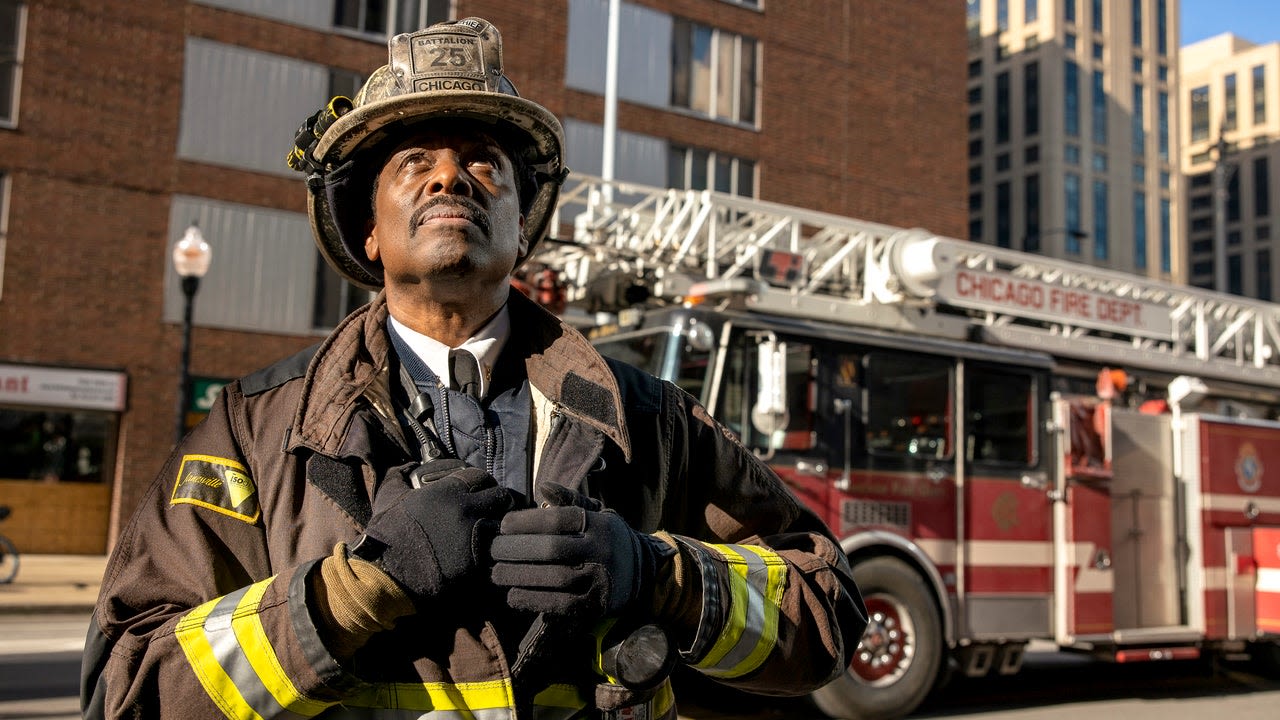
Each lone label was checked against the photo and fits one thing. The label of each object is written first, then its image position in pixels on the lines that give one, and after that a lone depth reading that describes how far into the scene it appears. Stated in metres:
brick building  17.73
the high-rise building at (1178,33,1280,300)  73.69
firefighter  1.55
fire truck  7.21
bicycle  13.55
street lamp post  12.89
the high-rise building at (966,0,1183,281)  59.28
